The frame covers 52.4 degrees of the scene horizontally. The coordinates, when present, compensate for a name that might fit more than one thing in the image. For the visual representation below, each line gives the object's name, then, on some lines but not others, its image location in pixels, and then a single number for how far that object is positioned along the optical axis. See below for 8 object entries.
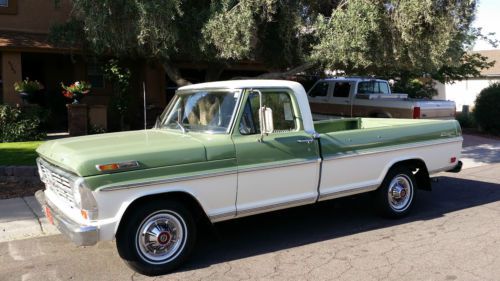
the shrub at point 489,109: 18.65
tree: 9.42
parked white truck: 13.53
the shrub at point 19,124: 12.66
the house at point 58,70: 14.05
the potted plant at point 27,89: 13.41
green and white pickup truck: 4.70
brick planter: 13.24
